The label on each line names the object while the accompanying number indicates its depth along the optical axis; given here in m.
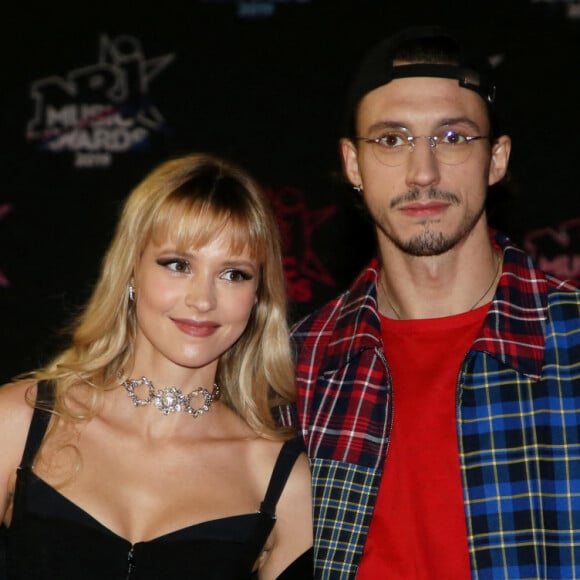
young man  2.55
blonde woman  2.59
